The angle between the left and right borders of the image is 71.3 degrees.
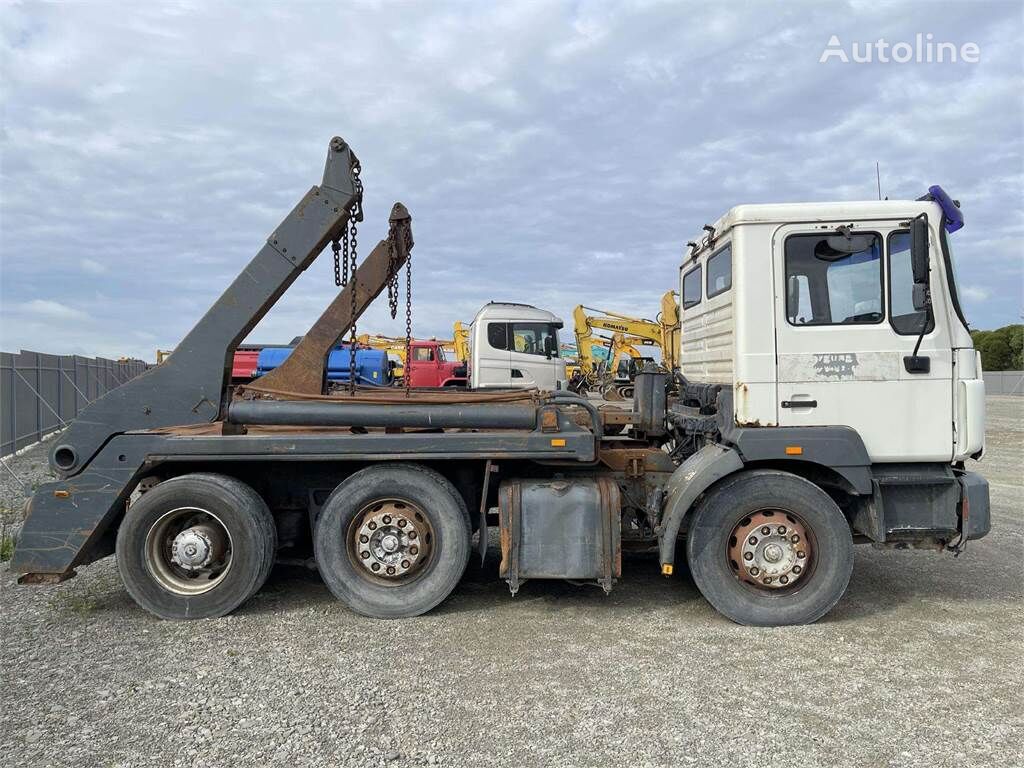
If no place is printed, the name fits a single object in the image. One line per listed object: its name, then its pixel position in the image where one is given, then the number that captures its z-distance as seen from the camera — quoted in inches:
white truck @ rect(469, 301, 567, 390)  575.5
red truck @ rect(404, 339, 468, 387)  791.7
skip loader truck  191.5
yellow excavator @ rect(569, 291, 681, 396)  847.7
